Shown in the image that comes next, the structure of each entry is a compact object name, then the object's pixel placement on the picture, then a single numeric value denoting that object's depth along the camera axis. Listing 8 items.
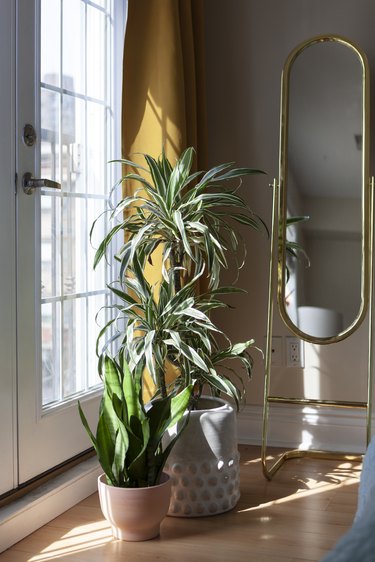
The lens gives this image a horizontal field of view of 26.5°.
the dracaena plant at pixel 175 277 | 2.41
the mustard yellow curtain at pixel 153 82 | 2.94
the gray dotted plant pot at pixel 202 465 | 2.48
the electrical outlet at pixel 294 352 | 3.35
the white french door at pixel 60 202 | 2.45
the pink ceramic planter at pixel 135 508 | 2.25
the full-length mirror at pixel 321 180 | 3.08
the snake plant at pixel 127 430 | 2.27
